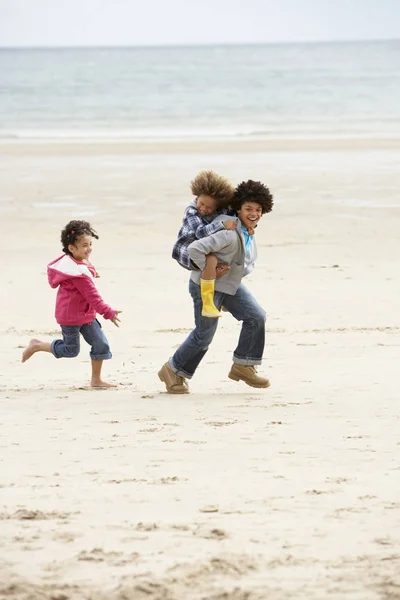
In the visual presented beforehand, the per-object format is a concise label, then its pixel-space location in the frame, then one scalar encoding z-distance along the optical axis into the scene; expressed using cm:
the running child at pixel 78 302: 1316
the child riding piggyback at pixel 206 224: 1230
